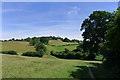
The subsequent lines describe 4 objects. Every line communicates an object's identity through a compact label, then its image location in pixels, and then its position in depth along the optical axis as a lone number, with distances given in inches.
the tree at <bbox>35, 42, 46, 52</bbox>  1919.0
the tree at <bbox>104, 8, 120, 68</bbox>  456.5
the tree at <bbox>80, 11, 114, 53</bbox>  946.3
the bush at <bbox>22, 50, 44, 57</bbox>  1722.5
